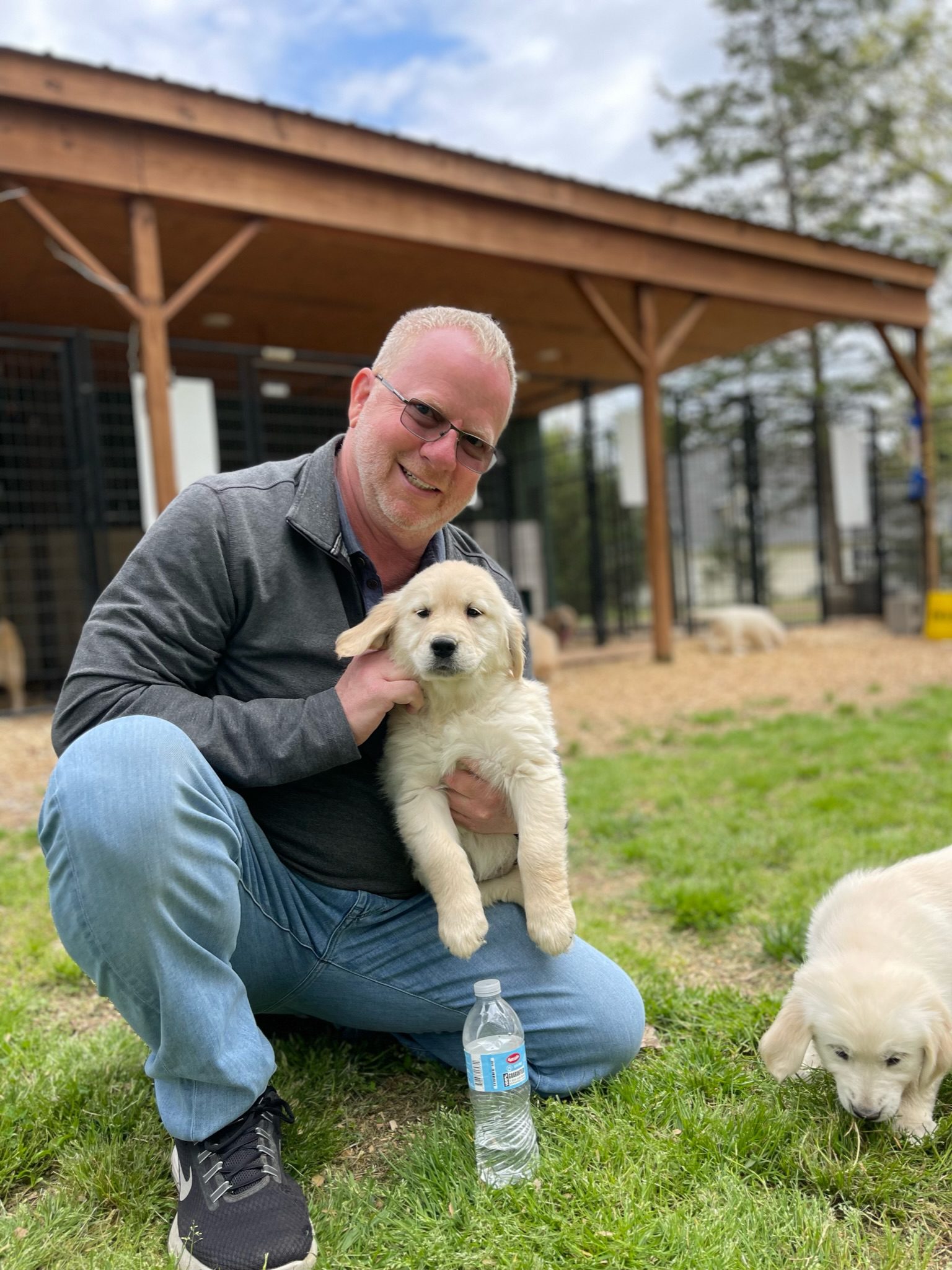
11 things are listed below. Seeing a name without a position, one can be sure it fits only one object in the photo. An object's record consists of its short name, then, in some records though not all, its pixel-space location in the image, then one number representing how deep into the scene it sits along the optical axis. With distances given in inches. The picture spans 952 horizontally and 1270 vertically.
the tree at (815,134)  746.2
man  61.9
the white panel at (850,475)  525.0
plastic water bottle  67.7
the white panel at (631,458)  447.5
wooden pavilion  239.1
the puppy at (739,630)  409.4
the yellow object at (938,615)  422.9
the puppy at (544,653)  329.1
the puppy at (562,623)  448.1
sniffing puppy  70.3
